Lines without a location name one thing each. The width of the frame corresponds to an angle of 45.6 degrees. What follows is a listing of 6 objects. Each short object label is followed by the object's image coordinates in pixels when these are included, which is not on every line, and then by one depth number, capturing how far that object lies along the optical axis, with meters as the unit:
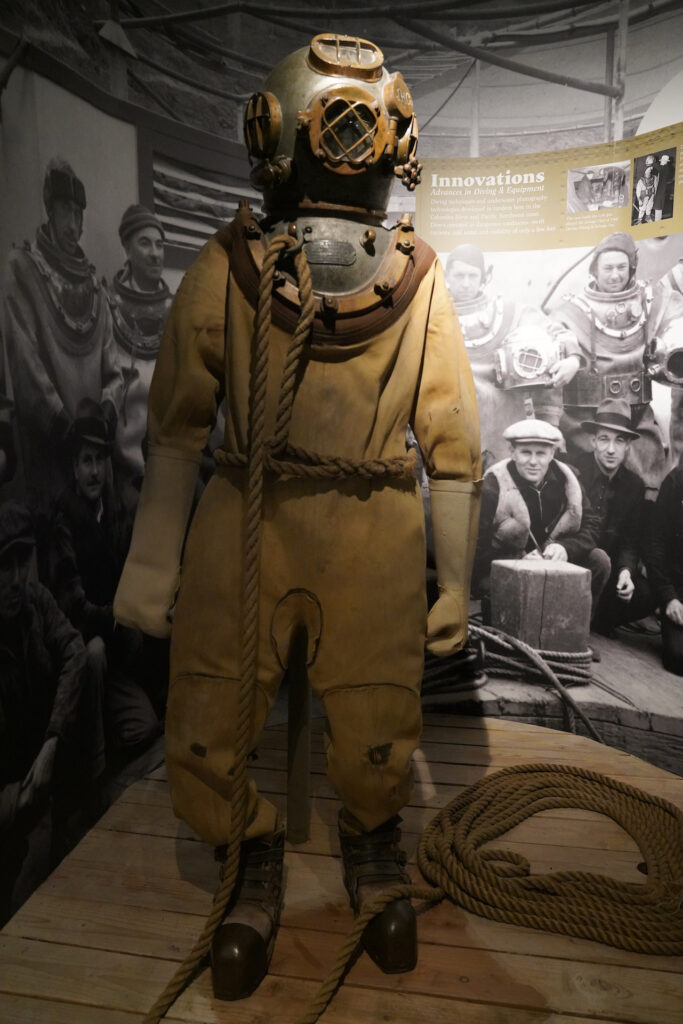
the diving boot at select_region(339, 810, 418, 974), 1.44
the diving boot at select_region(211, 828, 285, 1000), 1.37
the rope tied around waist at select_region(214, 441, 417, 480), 1.44
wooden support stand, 1.72
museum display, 1.42
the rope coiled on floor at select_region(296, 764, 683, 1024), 1.53
